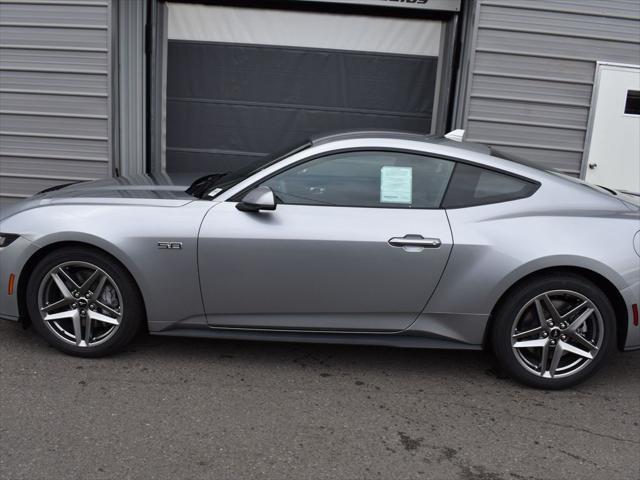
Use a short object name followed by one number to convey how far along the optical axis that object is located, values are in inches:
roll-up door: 309.6
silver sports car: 159.0
